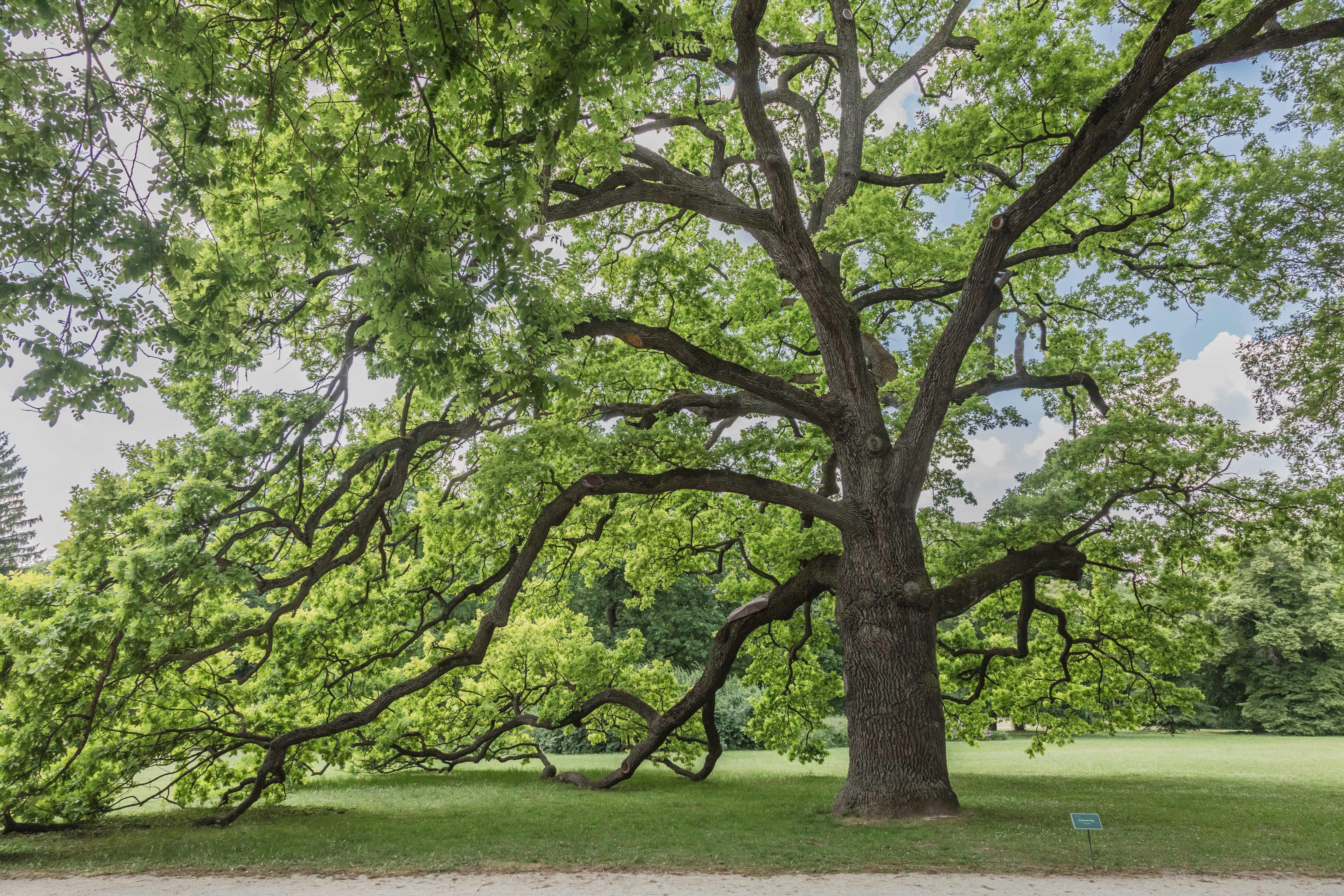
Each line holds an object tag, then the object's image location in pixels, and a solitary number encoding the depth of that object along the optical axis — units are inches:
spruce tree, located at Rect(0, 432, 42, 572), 1765.5
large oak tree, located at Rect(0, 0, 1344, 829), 170.1
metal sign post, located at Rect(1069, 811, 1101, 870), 256.7
